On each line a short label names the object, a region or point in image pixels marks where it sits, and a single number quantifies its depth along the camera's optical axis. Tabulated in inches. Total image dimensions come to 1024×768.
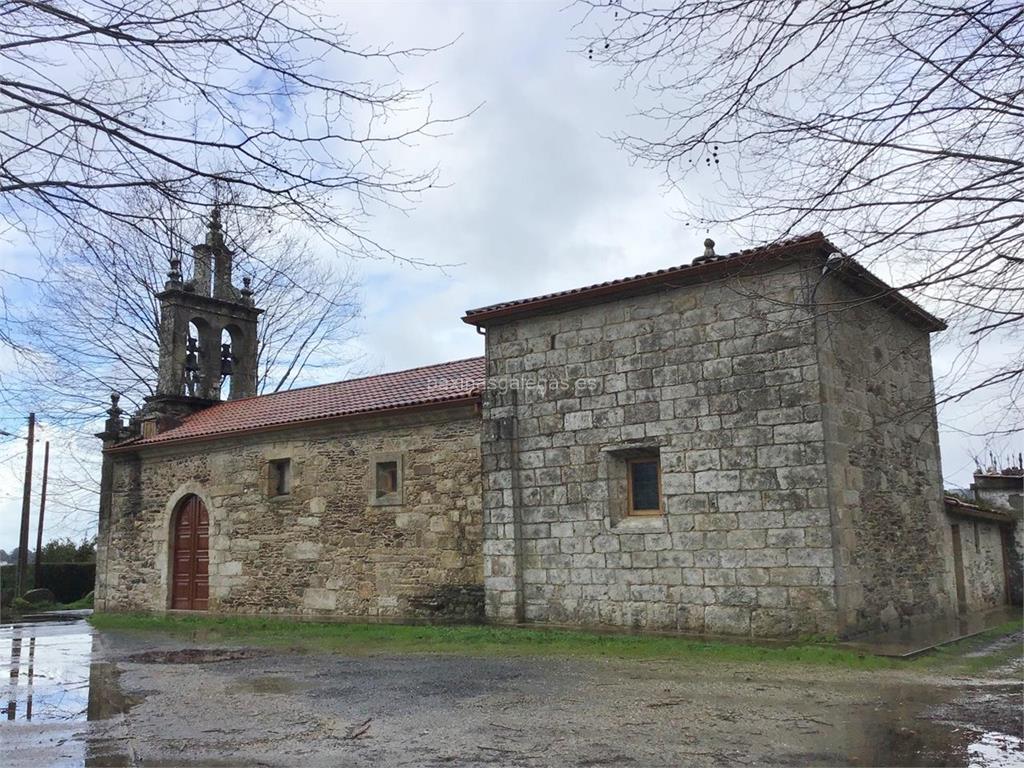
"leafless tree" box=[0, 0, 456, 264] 172.7
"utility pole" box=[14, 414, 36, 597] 1053.8
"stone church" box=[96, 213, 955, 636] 394.0
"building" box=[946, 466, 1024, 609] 545.3
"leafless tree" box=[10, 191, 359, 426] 959.0
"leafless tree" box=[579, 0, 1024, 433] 167.0
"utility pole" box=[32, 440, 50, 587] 1163.7
